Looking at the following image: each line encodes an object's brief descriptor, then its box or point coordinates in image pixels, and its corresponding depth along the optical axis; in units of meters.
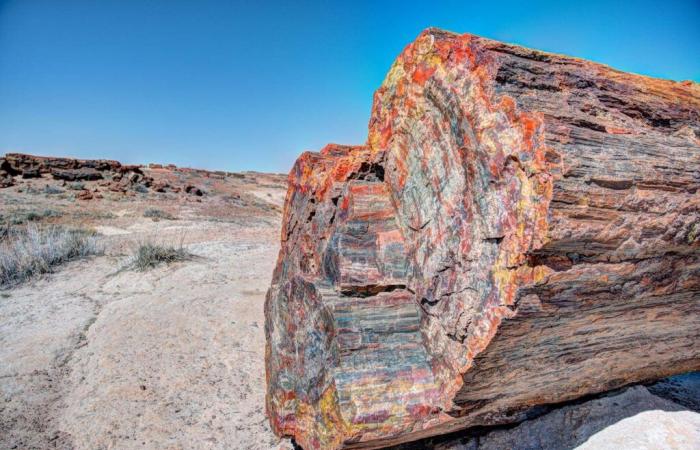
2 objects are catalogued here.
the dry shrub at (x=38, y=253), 6.09
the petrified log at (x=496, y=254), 1.83
